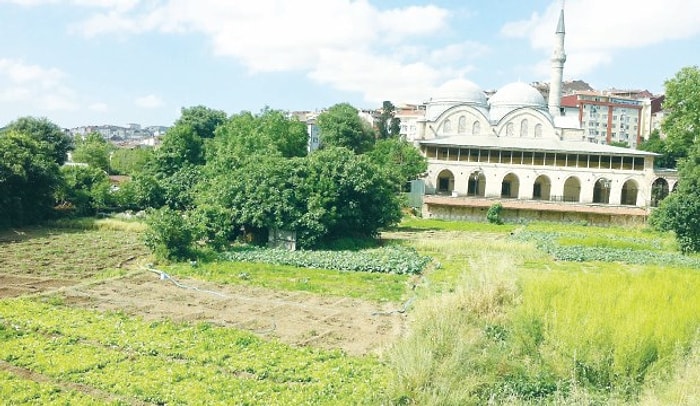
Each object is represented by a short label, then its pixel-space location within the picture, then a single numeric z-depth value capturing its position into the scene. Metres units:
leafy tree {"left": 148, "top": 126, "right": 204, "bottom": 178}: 38.81
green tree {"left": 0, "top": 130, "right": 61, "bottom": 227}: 28.02
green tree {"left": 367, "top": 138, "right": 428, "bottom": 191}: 43.26
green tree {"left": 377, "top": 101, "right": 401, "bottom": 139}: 87.75
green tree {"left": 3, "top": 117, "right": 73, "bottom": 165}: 53.06
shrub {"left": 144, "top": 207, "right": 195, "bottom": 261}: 19.89
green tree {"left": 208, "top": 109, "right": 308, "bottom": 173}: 31.92
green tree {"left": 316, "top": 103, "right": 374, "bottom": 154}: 59.66
